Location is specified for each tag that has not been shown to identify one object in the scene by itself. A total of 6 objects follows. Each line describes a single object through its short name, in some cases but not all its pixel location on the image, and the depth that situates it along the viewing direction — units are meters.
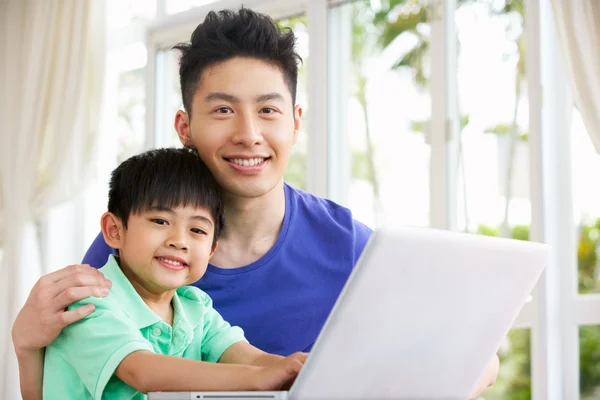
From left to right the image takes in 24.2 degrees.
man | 1.91
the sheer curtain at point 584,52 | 2.54
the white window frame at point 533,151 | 2.66
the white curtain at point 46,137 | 4.06
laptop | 1.41
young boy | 1.55
